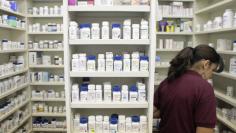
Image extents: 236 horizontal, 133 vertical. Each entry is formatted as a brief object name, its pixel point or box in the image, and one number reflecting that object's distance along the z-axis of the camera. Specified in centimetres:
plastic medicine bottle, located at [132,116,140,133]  201
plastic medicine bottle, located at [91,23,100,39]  196
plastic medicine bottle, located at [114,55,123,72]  199
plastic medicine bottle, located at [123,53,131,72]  200
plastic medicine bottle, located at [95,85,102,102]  202
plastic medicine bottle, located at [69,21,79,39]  194
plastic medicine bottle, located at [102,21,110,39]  197
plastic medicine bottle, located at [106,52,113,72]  199
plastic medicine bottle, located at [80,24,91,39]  196
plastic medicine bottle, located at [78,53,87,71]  199
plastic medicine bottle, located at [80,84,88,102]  201
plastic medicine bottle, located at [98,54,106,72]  199
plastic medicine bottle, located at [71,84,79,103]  201
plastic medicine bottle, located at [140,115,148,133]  203
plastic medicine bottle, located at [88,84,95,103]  201
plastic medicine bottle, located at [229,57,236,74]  285
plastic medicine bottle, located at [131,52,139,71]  200
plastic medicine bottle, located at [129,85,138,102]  202
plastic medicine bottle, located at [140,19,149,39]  197
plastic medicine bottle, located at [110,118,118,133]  199
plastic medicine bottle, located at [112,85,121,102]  202
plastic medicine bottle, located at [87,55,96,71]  199
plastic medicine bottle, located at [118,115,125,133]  201
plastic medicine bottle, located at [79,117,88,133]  198
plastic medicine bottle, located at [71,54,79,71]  198
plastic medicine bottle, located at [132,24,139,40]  197
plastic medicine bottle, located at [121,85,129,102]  202
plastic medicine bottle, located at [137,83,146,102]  203
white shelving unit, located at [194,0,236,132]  306
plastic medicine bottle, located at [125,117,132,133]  201
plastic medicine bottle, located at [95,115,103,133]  201
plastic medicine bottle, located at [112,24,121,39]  197
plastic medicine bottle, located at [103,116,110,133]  201
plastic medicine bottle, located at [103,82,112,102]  203
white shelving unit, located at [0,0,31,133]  358
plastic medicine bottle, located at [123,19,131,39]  197
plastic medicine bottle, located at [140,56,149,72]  200
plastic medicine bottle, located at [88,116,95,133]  200
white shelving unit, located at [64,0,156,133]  193
